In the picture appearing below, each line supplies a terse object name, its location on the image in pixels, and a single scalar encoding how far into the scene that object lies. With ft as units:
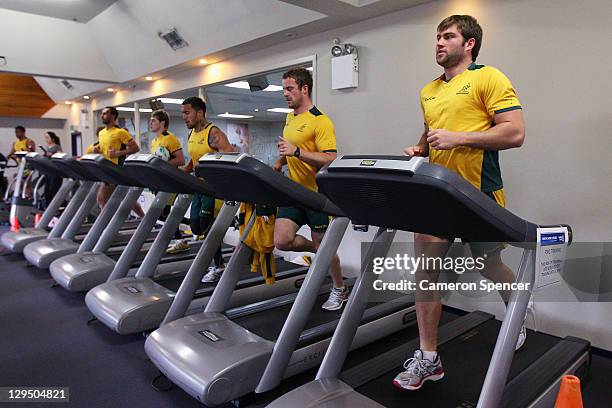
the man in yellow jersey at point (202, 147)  11.31
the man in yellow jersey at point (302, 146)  8.59
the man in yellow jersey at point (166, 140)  13.54
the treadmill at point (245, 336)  6.06
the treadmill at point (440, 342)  4.10
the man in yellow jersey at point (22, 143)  26.64
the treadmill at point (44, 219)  15.71
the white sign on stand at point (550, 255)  4.84
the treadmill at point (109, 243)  10.39
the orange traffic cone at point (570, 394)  5.10
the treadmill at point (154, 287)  8.45
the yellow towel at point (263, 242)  8.21
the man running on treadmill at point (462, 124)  5.86
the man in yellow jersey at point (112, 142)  16.38
